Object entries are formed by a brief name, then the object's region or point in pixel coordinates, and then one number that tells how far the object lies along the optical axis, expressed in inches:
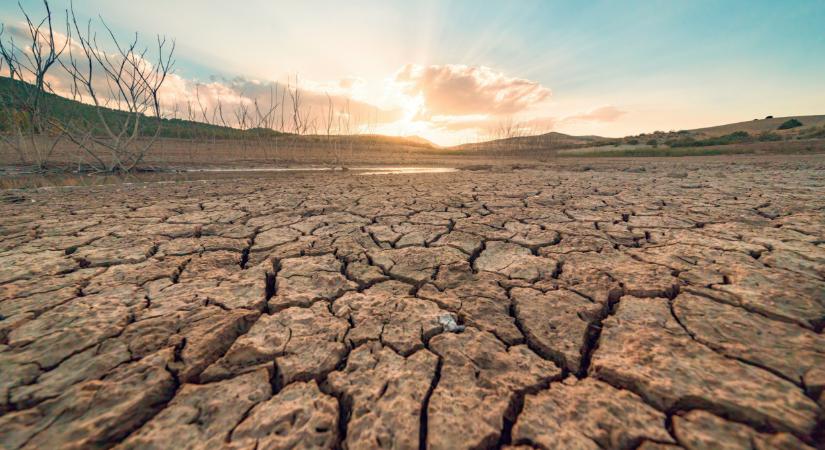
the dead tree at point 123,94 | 249.6
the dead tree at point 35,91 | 229.8
